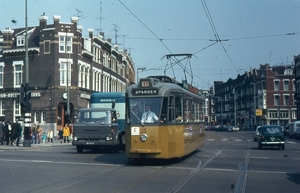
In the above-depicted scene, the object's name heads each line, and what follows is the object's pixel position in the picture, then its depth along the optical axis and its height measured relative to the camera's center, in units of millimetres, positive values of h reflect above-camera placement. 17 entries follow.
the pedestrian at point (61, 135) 49619 -1221
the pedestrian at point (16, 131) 34844 -550
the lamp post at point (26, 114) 32438 +543
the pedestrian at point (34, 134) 41000 -931
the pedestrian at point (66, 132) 43531 -815
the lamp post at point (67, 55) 53144 +7429
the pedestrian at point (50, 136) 43662 -1151
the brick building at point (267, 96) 103375 +5189
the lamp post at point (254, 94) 113025 +5885
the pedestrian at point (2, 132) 35500 -663
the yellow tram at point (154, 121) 19016 +28
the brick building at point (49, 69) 57656 +6213
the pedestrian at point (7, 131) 36031 -569
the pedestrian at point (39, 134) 41781 -942
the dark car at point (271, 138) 33656 -1162
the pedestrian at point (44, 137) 45312 -1272
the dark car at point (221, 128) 105188 -1507
